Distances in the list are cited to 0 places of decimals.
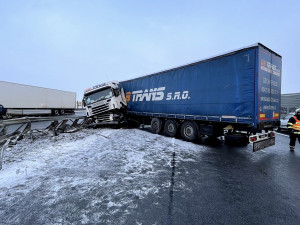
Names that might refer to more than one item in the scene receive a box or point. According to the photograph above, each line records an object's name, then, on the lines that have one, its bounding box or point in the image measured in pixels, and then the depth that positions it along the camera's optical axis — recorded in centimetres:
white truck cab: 1057
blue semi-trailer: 526
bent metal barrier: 600
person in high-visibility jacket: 593
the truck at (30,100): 1689
